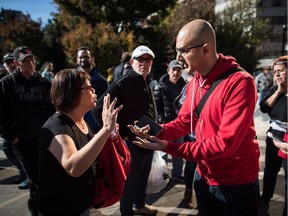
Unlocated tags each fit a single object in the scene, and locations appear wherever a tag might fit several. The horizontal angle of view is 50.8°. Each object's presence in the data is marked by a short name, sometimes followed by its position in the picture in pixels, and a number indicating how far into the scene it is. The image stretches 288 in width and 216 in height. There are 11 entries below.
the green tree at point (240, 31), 24.11
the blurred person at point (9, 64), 5.96
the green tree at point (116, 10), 24.38
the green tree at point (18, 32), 23.44
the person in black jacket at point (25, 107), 3.56
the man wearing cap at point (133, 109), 3.35
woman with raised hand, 1.87
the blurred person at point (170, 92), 4.77
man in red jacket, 1.91
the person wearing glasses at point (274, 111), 3.39
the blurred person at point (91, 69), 4.52
